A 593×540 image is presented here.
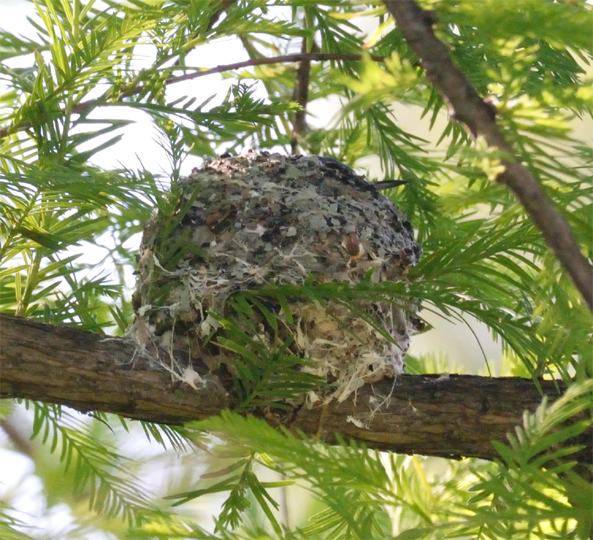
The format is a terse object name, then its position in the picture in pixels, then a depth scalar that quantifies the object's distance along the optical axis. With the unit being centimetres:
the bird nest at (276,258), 270
